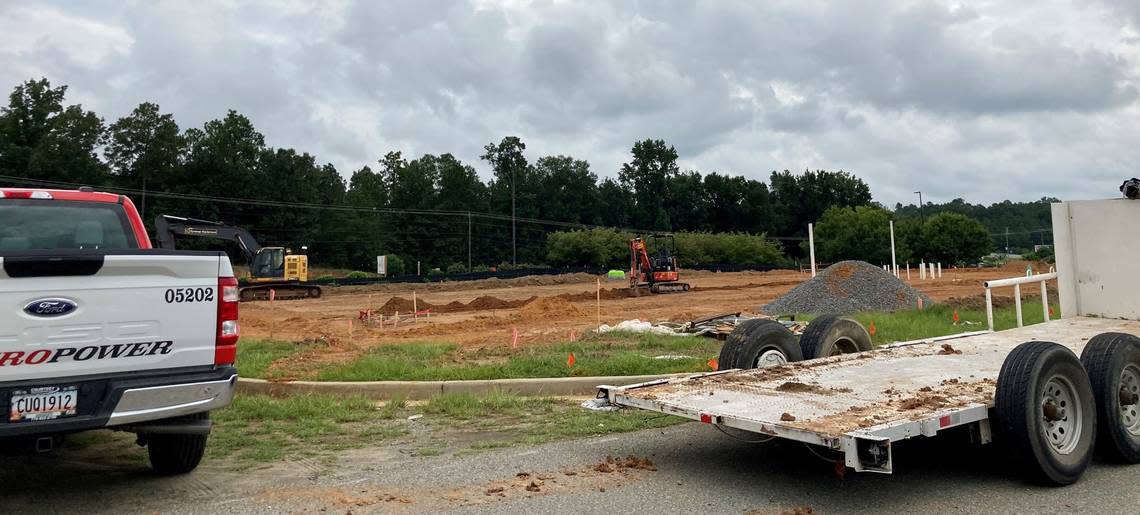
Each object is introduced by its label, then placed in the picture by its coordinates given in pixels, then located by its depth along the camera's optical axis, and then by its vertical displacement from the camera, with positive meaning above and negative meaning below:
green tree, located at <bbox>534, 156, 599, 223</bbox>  118.12 +16.39
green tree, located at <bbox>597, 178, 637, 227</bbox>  124.69 +14.40
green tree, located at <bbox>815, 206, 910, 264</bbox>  91.62 +6.37
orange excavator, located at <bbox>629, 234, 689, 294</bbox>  38.28 +1.20
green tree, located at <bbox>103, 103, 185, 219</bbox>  73.19 +14.90
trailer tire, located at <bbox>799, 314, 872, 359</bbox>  7.78 -0.46
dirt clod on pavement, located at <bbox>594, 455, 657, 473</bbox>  5.81 -1.23
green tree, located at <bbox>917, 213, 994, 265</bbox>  91.75 +5.45
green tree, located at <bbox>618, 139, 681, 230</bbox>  129.75 +20.55
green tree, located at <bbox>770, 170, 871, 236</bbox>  135.38 +16.25
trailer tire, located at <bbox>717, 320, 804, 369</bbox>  7.22 -0.49
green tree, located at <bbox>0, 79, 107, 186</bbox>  64.06 +14.40
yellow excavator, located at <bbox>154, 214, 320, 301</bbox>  38.66 +1.44
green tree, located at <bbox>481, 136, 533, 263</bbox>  107.19 +16.57
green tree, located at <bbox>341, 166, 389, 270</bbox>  88.56 +7.26
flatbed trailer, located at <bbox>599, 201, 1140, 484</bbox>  4.77 -0.76
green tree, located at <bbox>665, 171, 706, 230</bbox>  127.50 +14.70
